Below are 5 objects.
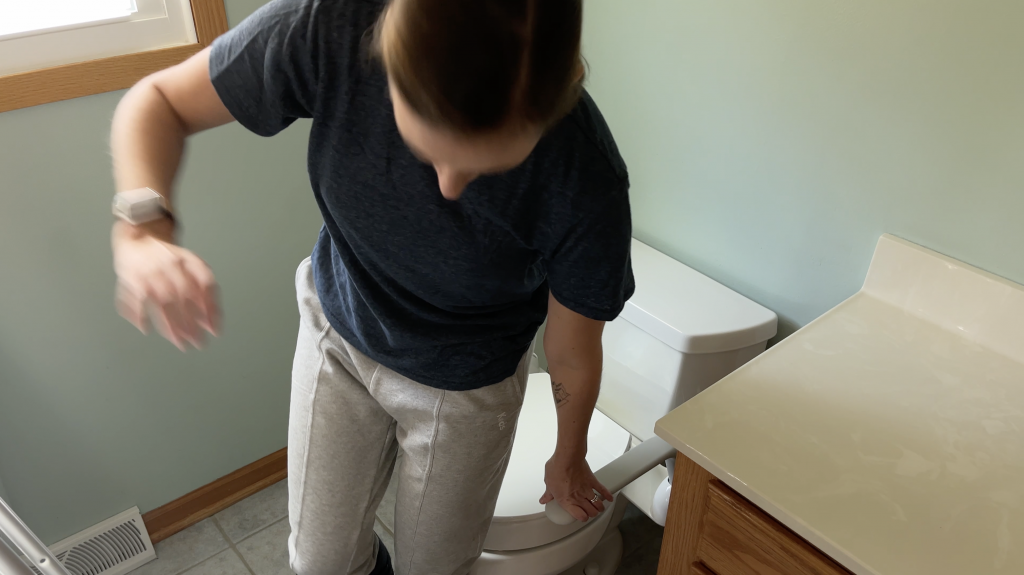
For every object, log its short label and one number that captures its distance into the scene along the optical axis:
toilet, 1.21
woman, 0.56
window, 1.18
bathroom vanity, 0.76
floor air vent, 1.54
